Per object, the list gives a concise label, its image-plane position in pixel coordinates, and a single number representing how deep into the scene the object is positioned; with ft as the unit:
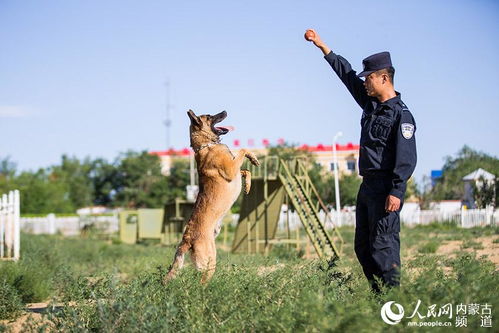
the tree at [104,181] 225.76
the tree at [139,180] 204.23
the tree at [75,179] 224.94
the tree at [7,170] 204.47
